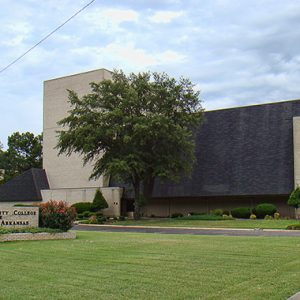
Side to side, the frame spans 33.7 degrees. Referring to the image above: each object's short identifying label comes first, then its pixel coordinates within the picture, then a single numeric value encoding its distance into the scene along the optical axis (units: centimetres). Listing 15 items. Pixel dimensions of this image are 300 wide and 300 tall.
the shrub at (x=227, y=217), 3917
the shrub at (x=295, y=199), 3838
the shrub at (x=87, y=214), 4673
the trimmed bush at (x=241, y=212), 4097
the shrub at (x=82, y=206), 4842
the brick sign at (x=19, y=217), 2181
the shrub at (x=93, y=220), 4106
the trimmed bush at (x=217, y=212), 4159
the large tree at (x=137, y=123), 4050
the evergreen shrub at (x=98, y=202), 4834
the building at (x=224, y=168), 4275
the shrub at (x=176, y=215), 4576
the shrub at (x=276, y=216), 3859
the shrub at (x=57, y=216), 2265
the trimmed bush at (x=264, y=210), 3988
